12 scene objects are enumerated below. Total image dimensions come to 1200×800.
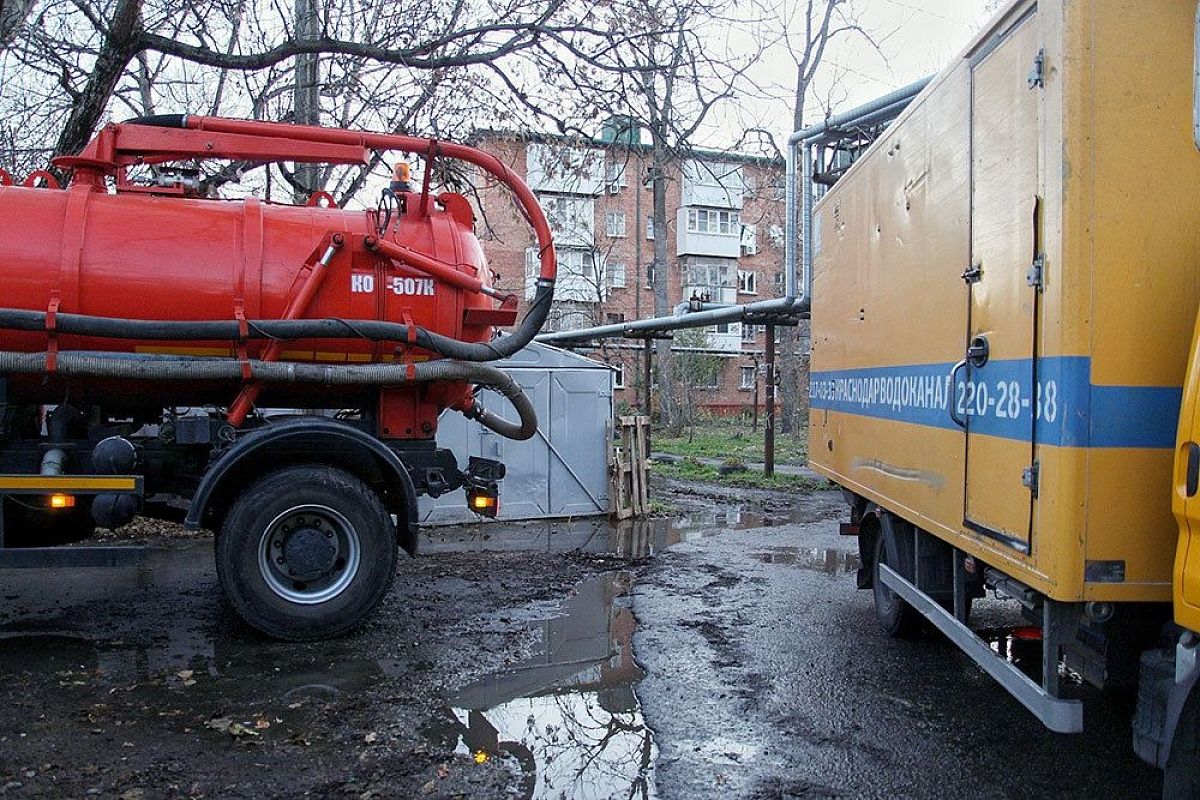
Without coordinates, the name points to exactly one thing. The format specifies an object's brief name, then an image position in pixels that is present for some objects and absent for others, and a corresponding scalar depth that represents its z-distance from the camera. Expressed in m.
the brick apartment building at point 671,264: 33.66
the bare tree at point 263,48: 9.20
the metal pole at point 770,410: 16.66
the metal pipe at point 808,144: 11.17
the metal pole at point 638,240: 32.73
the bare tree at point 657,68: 9.46
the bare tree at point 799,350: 23.95
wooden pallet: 12.33
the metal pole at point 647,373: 18.27
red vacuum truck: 6.05
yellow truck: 3.35
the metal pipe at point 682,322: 14.55
